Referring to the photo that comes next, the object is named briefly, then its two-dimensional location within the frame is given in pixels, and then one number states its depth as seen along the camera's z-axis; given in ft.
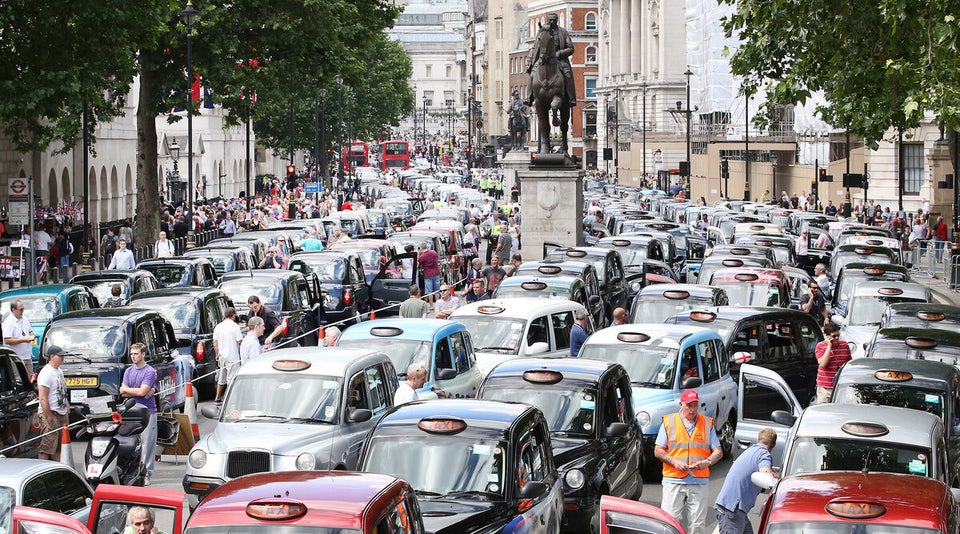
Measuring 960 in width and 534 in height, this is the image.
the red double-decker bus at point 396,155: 516.73
